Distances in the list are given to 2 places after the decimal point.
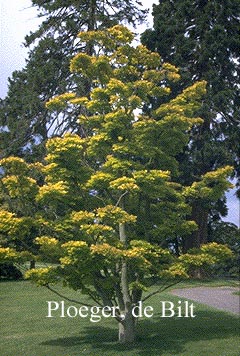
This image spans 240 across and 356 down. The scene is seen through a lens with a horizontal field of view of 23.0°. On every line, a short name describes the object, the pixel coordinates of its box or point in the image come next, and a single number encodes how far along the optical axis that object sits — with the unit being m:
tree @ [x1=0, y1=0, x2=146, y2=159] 20.94
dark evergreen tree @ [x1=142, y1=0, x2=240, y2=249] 21.92
